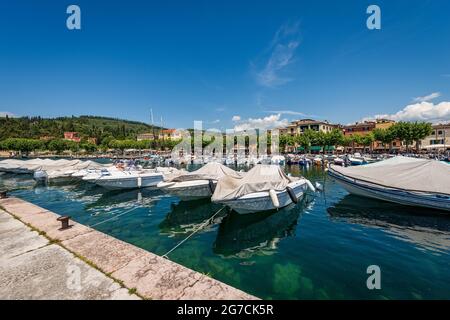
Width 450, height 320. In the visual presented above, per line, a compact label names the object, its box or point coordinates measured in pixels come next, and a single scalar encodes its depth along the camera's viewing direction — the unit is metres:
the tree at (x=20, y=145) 96.94
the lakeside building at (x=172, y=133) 139.70
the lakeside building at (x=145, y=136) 145.23
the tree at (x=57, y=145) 102.38
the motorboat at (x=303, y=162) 40.69
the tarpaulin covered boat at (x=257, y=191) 9.68
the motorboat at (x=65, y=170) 24.48
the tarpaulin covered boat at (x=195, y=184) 13.15
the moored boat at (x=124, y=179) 18.23
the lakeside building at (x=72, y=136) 142.09
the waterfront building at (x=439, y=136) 69.69
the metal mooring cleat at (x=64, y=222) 7.12
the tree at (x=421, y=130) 56.96
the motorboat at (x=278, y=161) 41.21
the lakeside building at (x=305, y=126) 93.44
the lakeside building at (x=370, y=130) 81.00
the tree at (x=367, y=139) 69.88
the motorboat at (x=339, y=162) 40.15
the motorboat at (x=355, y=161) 40.56
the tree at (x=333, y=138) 70.01
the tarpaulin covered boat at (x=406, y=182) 11.08
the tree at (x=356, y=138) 71.81
